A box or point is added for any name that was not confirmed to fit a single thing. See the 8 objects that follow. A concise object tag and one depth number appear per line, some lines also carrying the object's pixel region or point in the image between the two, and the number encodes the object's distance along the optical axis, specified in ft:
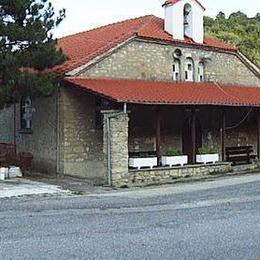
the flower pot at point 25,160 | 71.51
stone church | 63.26
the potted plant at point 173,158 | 65.57
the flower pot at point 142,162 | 62.59
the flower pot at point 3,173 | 61.87
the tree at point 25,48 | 55.26
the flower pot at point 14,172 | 64.42
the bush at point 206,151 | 70.08
